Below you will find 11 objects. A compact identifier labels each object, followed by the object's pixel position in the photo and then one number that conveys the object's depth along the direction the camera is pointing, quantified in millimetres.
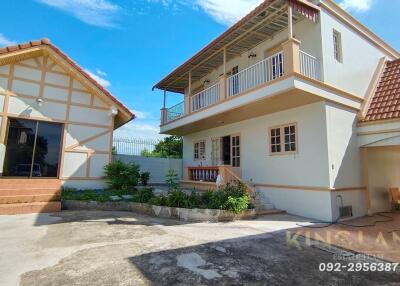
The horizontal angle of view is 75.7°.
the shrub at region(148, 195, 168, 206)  8888
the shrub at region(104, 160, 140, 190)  11117
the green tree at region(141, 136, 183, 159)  31344
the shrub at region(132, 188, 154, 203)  9541
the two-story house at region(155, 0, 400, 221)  8516
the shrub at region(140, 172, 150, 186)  12602
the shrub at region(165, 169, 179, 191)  9648
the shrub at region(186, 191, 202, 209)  8375
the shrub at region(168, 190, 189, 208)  8484
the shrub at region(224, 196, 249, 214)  8125
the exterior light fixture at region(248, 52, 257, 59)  11386
